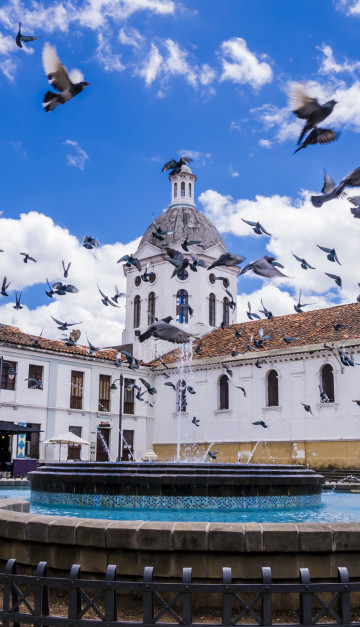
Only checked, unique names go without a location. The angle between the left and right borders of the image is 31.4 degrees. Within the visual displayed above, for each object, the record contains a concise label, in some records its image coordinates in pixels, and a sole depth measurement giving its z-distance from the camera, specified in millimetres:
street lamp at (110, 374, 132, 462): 31519
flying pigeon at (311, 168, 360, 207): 8836
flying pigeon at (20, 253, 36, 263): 13992
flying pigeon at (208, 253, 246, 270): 10312
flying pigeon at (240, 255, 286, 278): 10500
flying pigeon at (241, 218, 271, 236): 12430
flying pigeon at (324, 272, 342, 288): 13876
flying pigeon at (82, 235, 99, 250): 13141
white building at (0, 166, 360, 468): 30031
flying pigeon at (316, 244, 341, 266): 12225
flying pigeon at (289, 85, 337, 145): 7820
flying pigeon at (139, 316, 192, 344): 9594
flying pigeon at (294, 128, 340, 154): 8148
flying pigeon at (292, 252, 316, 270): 12534
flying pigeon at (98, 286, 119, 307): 14166
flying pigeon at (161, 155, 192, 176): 11531
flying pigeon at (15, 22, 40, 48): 8375
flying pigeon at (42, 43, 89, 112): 8047
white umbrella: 28391
